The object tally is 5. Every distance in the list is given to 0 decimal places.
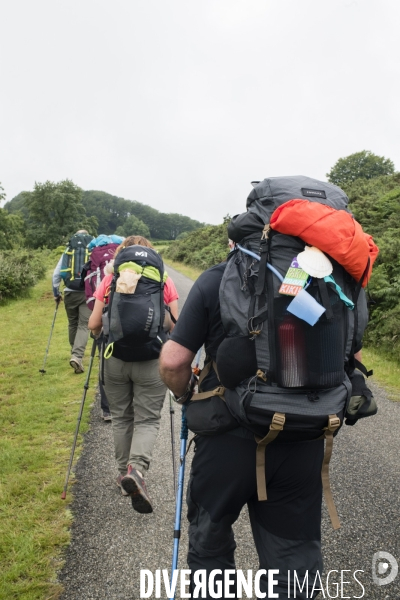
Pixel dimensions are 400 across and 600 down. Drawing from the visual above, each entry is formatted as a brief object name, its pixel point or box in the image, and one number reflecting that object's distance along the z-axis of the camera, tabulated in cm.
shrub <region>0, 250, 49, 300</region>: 1661
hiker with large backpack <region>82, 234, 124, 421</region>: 562
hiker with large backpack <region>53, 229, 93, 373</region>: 742
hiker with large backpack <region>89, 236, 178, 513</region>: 356
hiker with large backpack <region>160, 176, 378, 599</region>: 183
